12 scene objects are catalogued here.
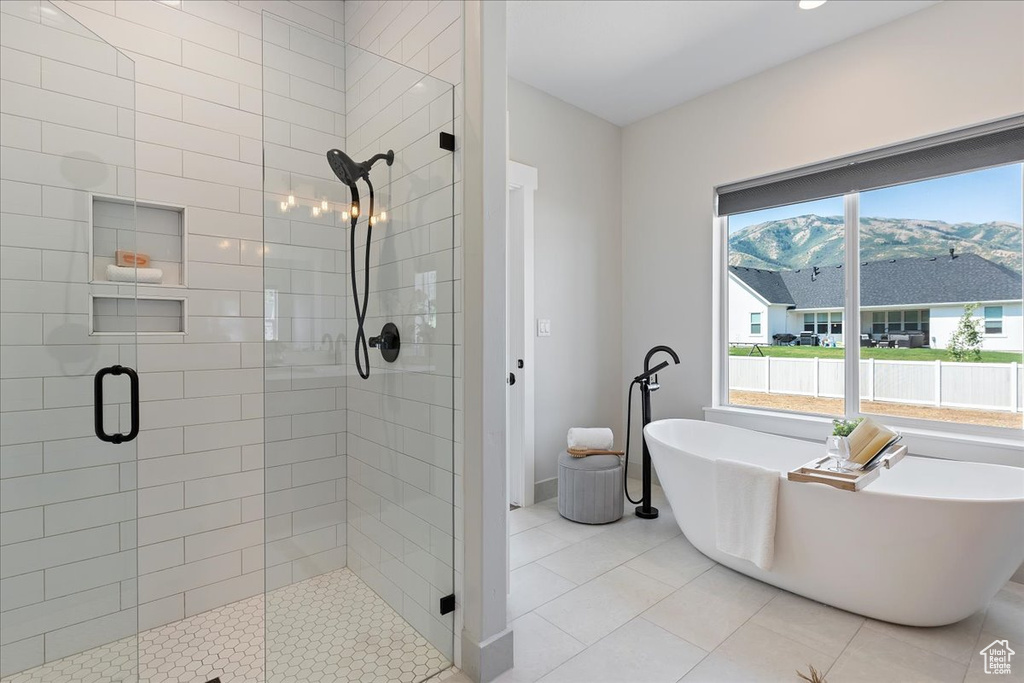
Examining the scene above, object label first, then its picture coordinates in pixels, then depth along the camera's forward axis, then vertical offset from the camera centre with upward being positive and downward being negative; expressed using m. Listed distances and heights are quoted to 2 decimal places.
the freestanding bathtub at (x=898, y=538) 1.81 -0.79
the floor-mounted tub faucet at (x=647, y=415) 3.21 -0.51
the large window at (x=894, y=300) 2.57 +0.23
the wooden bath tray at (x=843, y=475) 1.98 -0.56
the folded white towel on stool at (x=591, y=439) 3.20 -0.64
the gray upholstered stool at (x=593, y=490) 3.09 -0.94
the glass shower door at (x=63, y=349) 1.45 -0.03
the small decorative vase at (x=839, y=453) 2.17 -0.51
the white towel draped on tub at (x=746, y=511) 2.17 -0.77
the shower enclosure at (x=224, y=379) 1.47 -0.14
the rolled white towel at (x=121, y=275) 1.61 +0.21
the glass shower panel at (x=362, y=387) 1.62 -0.17
